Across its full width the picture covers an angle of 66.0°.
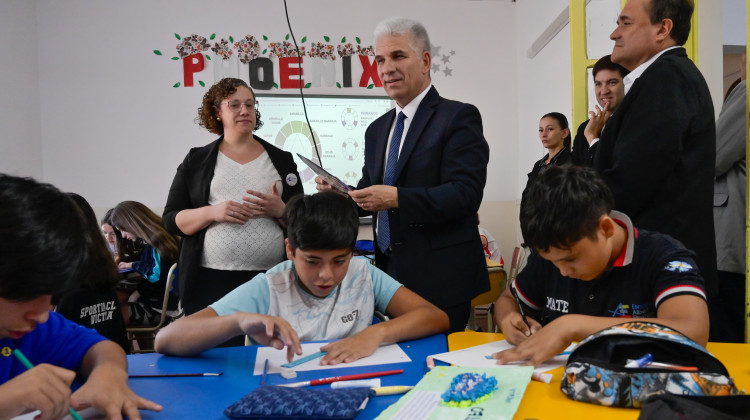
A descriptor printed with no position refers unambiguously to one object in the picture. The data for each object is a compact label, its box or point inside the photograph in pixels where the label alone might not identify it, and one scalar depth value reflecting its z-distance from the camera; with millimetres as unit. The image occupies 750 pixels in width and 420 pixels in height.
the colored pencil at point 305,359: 1251
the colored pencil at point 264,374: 1136
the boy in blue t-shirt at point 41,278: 837
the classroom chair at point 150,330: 3061
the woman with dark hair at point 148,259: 3205
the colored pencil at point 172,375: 1194
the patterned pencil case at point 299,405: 893
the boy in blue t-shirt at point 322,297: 1366
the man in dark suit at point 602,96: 2400
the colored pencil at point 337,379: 1099
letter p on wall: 5352
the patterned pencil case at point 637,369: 857
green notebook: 876
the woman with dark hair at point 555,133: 4043
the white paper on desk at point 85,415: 965
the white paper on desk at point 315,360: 1229
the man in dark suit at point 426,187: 1781
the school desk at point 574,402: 895
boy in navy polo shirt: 1186
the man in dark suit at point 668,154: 1619
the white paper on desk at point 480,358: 1168
